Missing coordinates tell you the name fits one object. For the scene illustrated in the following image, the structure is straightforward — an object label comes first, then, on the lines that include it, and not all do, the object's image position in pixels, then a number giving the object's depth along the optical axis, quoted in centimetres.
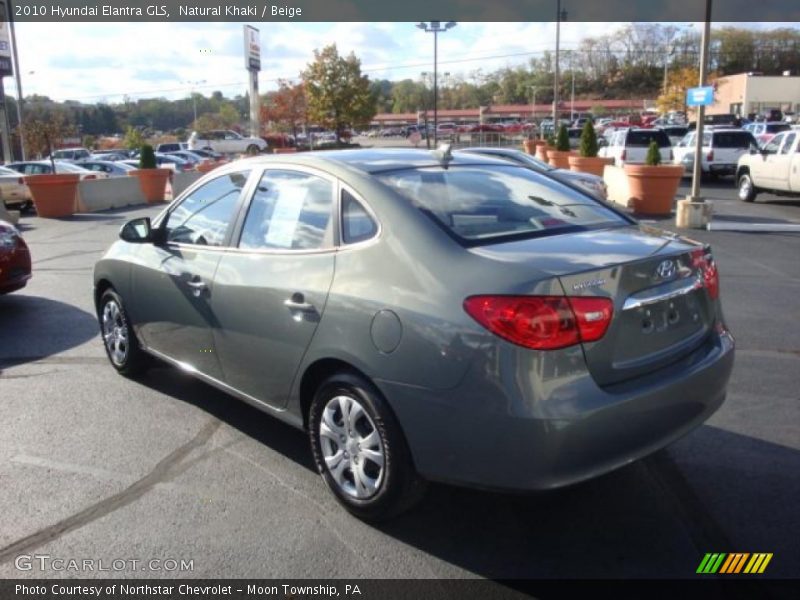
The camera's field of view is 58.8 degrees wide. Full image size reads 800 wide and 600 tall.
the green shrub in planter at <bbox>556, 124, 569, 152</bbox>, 2350
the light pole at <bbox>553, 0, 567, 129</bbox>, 3925
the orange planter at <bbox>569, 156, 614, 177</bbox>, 1870
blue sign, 1217
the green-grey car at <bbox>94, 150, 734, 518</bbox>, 282
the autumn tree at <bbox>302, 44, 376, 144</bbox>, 5412
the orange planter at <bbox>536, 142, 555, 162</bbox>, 2607
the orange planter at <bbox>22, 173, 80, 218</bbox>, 1781
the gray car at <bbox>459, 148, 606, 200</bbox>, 1387
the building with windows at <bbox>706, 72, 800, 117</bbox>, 8906
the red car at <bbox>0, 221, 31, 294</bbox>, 789
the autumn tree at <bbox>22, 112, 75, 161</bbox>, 4019
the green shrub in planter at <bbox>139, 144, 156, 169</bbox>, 2275
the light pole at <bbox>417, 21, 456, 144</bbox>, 4709
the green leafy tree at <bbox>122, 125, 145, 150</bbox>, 6181
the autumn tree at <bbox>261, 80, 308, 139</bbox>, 6312
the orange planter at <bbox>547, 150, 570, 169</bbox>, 2253
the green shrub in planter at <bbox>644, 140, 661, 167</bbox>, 1552
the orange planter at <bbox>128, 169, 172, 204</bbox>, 2227
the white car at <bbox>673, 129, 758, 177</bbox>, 2308
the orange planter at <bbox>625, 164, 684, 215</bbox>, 1485
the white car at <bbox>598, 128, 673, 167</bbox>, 2362
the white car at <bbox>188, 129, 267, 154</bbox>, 5006
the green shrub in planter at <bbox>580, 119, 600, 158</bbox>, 1917
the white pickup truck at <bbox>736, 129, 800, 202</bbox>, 1617
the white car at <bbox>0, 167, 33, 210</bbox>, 1948
